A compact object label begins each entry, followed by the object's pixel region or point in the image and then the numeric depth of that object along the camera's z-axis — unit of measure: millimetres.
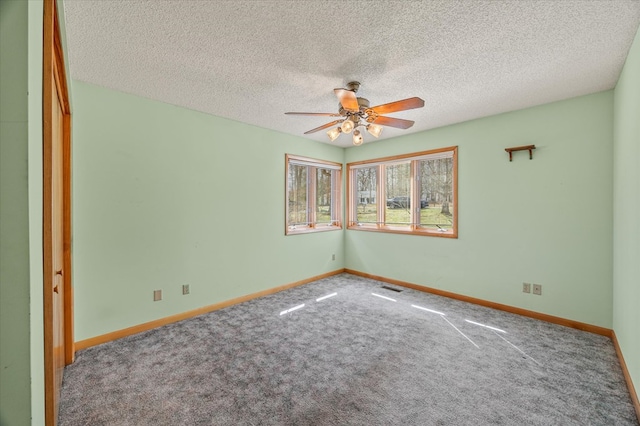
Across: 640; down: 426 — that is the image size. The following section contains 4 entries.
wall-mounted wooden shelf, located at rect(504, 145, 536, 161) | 3261
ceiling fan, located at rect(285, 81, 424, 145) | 2314
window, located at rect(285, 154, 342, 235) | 4656
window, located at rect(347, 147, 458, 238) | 4141
